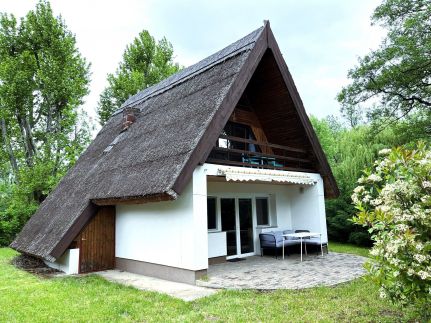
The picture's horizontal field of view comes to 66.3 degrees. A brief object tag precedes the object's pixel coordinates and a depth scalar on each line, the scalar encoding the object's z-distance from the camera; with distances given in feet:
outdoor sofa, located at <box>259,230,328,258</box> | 41.04
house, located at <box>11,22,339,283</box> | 29.71
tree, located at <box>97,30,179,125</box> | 100.48
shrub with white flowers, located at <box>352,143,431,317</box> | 13.87
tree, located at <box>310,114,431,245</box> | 53.88
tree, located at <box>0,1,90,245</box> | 74.13
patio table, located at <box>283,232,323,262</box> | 37.98
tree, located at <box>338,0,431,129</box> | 44.01
